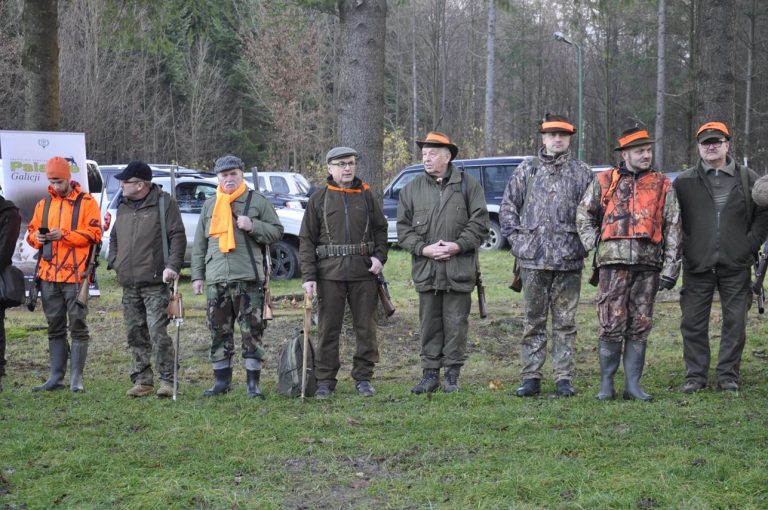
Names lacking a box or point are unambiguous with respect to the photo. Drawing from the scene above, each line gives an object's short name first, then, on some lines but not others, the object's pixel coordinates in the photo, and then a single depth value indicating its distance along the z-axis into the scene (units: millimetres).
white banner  11062
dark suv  20469
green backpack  7738
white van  25828
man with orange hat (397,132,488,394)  7629
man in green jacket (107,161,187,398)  7832
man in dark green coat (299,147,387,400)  7730
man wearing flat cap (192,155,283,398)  7730
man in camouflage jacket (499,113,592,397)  7391
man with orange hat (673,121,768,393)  7402
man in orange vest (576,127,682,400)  7133
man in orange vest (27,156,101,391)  8039
